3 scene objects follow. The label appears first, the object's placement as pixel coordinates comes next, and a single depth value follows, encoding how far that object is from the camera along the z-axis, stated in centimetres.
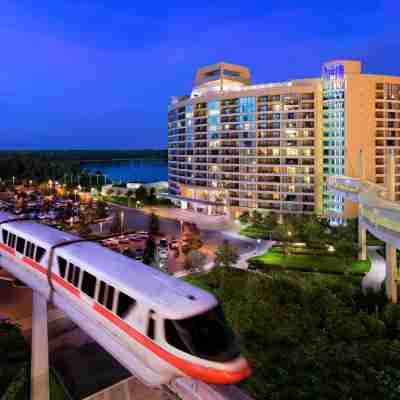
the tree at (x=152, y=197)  8208
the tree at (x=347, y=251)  3712
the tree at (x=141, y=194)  8188
